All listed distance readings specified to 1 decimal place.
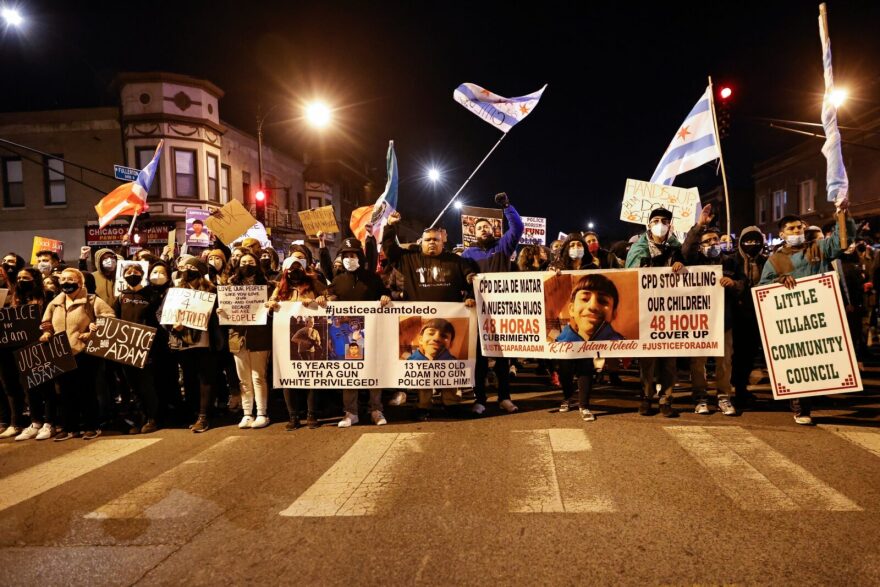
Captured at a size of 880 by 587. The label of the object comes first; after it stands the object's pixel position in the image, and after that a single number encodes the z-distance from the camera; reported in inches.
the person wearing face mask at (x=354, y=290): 287.4
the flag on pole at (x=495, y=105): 419.8
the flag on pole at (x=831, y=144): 253.9
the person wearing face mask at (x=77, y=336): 279.7
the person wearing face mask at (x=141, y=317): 285.0
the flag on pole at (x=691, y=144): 413.1
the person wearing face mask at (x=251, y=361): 285.0
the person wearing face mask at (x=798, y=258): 252.1
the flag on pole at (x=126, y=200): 481.7
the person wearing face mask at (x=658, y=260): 275.4
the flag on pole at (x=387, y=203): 417.9
